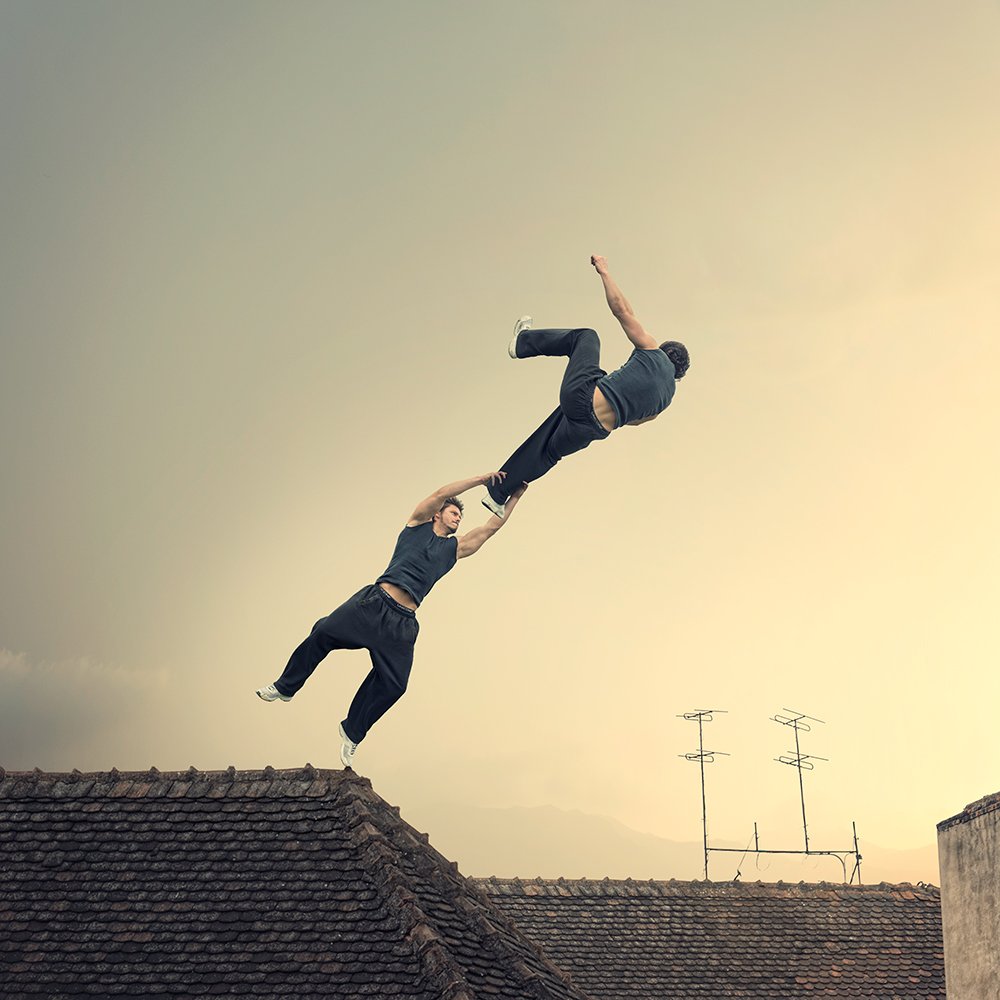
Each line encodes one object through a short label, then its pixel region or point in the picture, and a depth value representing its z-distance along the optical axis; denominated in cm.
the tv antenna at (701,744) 3759
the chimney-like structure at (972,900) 2061
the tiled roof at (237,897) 1628
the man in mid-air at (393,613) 1742
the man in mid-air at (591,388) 1708
